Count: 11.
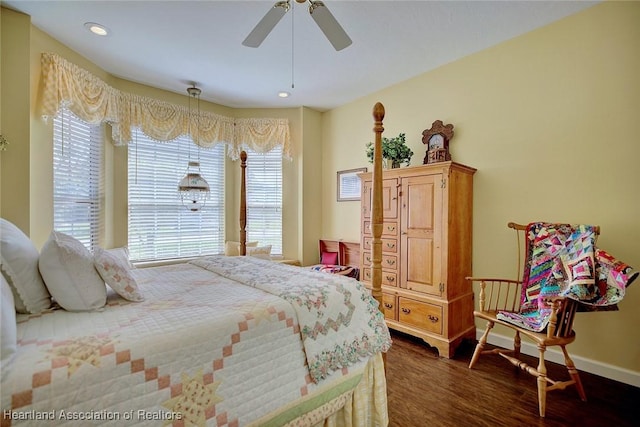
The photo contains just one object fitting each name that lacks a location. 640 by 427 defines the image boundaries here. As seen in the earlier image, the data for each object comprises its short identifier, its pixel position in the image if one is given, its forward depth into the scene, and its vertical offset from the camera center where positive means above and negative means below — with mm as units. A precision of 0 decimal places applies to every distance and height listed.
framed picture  3971 +368
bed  896 -511
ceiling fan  1677 +1133
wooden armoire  2578 -383
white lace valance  2584 +1118
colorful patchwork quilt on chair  1793 -405
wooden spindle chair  1842 -808
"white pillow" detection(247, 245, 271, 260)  3713 -531
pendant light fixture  3572 +298
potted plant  3123 +643
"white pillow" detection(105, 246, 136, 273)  3023 -435
